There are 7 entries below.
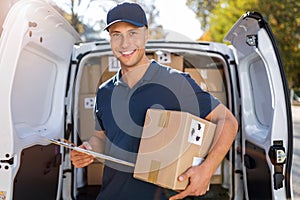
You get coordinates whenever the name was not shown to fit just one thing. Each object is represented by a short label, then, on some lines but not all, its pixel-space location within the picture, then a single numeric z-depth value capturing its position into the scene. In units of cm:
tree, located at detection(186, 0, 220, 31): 2959
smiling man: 212
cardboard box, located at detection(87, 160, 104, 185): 399
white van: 235
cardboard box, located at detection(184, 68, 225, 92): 396
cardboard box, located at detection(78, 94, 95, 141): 395
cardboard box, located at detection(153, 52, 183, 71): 409
